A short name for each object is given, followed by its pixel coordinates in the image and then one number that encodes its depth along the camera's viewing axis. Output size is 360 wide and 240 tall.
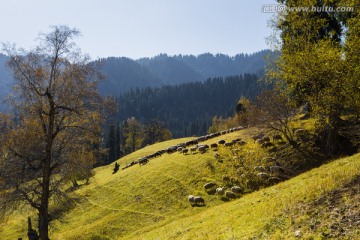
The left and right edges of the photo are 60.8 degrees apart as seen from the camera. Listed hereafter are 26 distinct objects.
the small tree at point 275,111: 37.44
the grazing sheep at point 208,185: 37.12
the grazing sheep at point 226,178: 37.47
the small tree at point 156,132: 138.38
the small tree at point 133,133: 129.00
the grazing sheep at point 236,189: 33.91
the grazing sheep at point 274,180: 32.78
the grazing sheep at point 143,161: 60.92
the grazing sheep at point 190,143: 61.17
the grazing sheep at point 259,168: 35.90
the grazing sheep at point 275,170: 34.21
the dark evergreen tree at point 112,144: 136.00
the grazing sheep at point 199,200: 34.16
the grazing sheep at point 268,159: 37.69
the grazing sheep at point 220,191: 34.66
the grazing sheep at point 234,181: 36.53
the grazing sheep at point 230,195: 33.12
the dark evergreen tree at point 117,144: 139.54
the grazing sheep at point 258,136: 45.94
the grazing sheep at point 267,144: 42.00
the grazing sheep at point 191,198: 34.72
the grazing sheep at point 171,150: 61.52
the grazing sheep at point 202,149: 50.06
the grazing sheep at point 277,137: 42.88
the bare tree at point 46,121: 25.14
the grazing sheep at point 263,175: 34.00
